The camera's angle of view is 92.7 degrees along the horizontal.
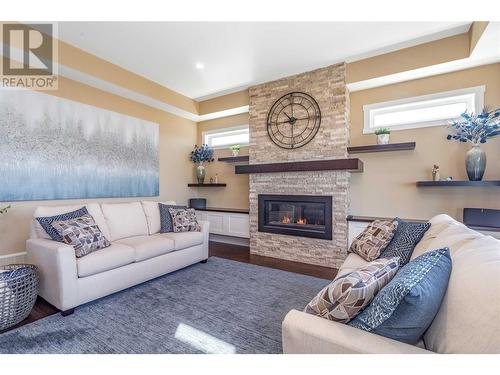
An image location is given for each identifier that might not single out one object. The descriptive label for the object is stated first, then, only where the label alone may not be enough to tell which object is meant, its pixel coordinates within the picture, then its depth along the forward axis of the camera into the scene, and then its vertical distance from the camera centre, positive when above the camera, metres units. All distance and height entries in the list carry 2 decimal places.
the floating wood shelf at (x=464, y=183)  2.75 +0.05
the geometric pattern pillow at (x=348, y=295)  1.05 -0.48
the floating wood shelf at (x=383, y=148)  3.24 +0.57
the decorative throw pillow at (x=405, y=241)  1.93 -0.46
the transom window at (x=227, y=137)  4.97 +1.11
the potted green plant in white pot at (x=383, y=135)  3.37 +0.75
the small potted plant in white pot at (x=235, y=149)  4.79 +0.77
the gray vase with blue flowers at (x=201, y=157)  5.16 +0.66
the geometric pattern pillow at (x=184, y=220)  3.49 -0.50
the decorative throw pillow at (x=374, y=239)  2.19 -0.50
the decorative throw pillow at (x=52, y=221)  2.42 -0.36
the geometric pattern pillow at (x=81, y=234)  2.37 -0.49
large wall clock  3.79 +1.11
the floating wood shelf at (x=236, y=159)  4.59 +0.56
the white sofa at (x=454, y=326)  0.85 -0.54
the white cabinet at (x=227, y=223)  4.48 -0.69
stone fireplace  3.54 +0.07
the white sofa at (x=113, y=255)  2.18 -0.74
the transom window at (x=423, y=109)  3.08 +1.10
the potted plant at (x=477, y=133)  2.75 +0.65
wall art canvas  2.89 +0.53
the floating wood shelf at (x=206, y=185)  5.05 +0.05
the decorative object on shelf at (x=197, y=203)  5.05 -0.34
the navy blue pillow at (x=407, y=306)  0.90 -0.46
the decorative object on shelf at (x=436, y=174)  3.14 +0.18
